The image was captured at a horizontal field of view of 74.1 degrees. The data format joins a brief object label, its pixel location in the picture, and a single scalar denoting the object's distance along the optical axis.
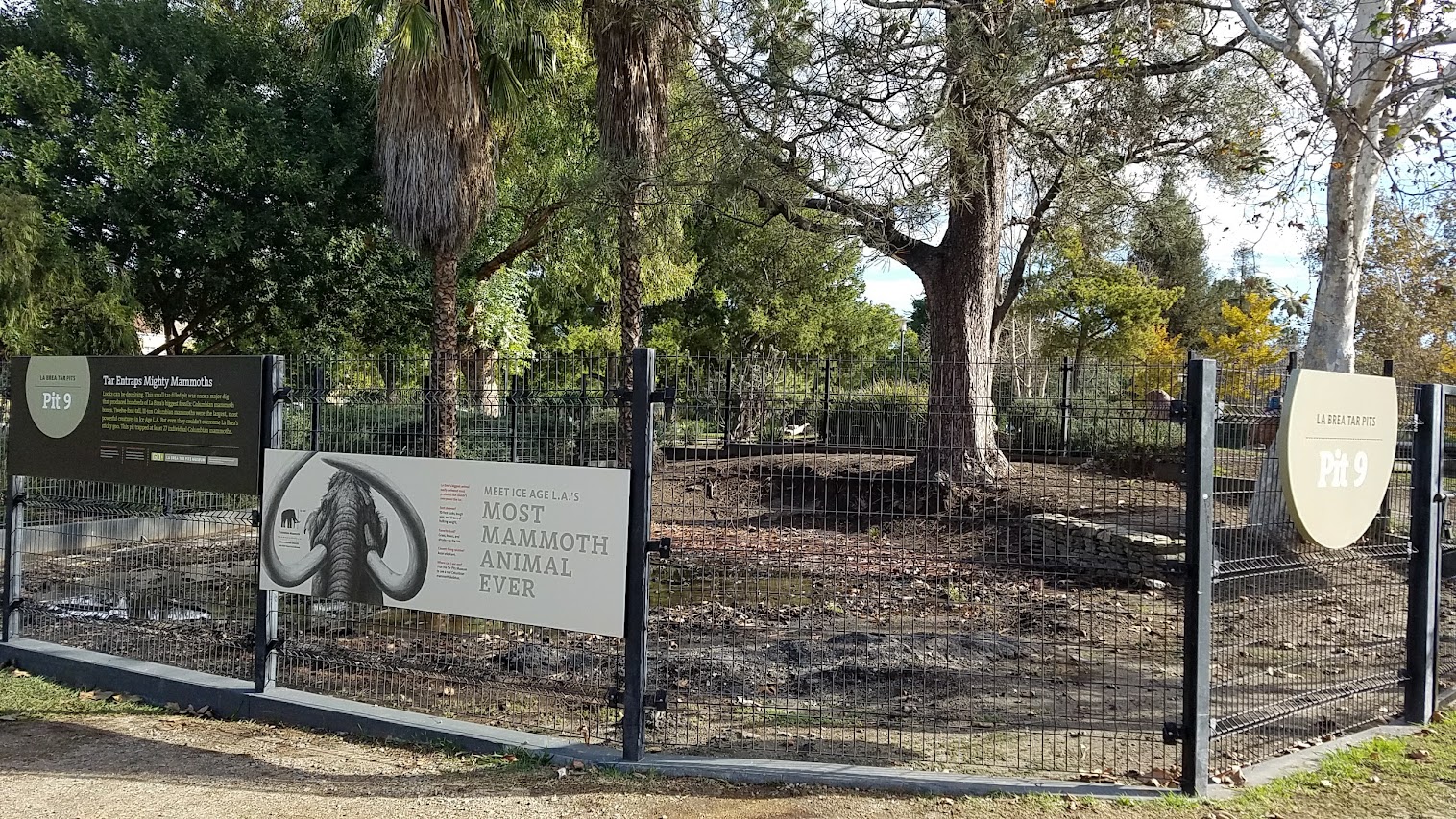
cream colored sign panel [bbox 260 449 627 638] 5.03
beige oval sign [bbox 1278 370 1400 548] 4.97
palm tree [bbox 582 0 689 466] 14.38
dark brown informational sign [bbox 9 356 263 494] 6.13
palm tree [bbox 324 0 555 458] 13.95
